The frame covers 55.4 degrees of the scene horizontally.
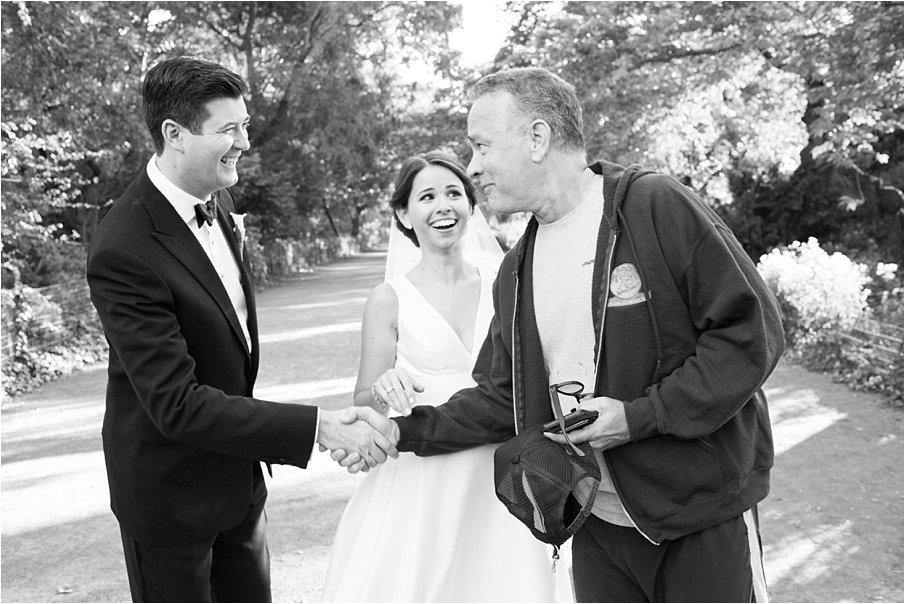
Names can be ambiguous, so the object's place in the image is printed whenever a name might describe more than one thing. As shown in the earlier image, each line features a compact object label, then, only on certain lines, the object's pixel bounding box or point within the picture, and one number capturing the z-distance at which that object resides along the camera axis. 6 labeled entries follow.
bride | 3.50
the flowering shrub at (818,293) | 11.12
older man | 2.32
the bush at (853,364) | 9.17
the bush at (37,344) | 11.00
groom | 2.76
